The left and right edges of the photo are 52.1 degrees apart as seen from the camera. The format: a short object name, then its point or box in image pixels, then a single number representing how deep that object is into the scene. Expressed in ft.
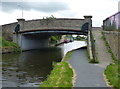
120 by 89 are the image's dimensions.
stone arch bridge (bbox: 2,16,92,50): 65.11
